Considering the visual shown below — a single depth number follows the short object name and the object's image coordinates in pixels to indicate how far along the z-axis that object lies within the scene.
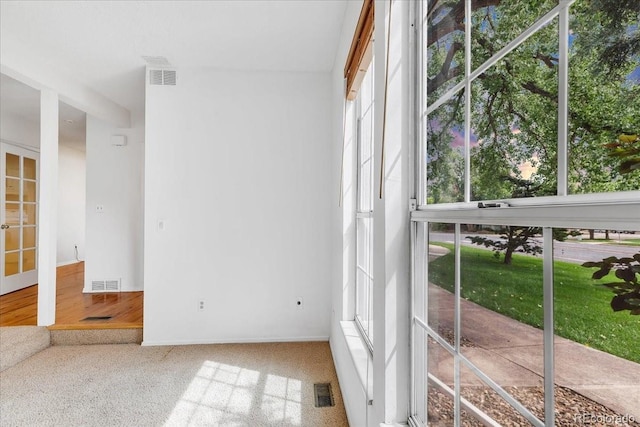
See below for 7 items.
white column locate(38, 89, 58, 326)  2.96
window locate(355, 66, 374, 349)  1.94
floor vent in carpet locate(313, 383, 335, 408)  2.15
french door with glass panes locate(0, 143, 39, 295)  4.24
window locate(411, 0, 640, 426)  0.46
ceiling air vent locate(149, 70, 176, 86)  3.05
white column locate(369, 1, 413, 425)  1.15
